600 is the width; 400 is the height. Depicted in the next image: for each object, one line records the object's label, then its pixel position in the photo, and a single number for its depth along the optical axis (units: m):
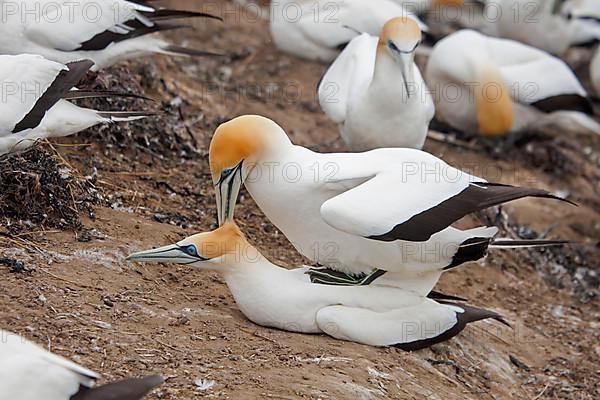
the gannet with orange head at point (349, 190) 11.84
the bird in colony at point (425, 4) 26.50
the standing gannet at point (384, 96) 15.59
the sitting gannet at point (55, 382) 9.11
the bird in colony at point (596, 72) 26.64
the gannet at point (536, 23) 26.70
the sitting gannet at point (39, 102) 13.12
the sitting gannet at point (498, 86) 21.30
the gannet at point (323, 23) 22.70
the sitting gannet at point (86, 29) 15.55
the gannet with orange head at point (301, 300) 12.02
